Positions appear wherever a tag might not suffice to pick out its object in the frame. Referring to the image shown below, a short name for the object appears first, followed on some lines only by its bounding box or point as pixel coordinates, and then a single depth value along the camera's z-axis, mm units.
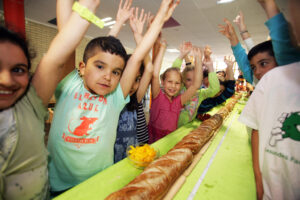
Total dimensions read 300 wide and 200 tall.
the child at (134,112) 1317
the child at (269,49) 836
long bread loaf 678
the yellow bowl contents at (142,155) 1014
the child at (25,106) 596
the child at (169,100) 1896
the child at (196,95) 2160
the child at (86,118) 981
